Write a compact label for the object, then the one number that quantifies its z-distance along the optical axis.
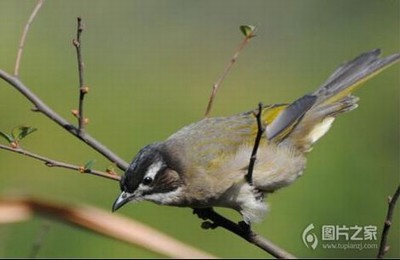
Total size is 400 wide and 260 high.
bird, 6.21
